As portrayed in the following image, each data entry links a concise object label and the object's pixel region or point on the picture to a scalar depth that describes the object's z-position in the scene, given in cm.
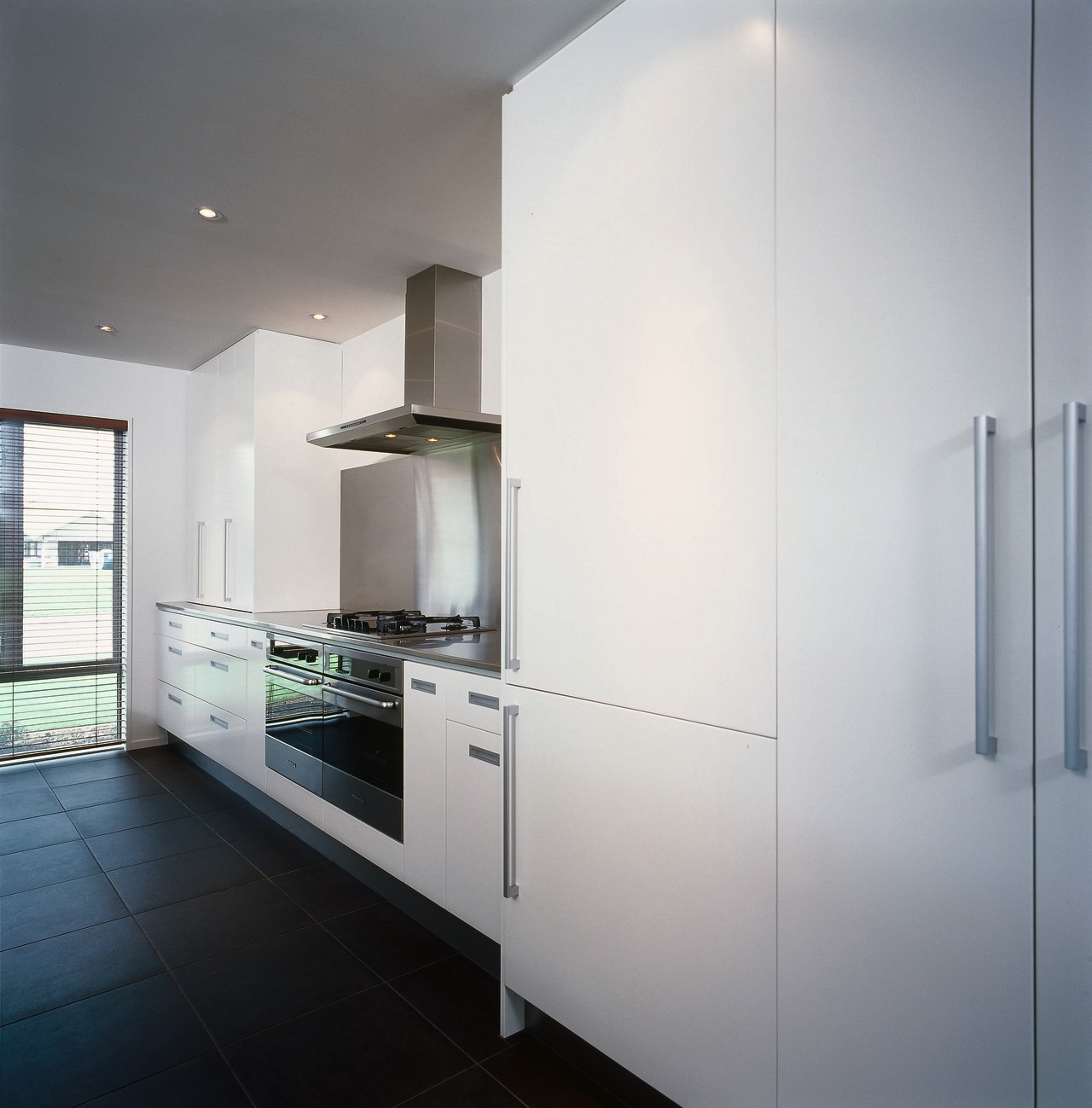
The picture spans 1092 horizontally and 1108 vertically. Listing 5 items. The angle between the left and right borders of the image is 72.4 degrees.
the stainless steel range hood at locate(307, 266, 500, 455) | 333
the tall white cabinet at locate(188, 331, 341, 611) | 427
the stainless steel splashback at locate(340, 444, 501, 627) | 347
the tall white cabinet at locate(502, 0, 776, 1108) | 143
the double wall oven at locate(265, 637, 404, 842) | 270
